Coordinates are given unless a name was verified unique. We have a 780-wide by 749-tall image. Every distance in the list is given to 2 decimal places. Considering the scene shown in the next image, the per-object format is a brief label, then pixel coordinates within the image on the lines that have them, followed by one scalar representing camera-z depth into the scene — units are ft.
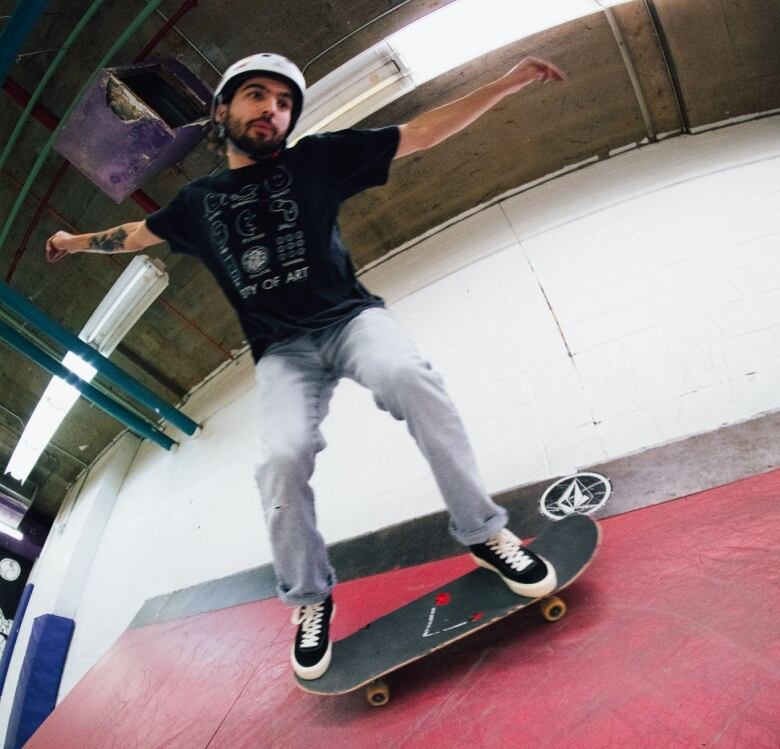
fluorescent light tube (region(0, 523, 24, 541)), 17.87
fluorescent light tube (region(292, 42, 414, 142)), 9.25
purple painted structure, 9.61
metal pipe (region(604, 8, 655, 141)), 10.39
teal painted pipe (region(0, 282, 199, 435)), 10.91
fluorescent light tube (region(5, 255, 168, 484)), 10.44
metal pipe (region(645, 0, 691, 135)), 10.35
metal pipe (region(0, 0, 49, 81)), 7.83
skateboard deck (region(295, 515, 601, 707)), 3.80
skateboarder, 3.98
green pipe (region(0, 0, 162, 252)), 8.81
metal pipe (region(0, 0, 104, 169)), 8.79
